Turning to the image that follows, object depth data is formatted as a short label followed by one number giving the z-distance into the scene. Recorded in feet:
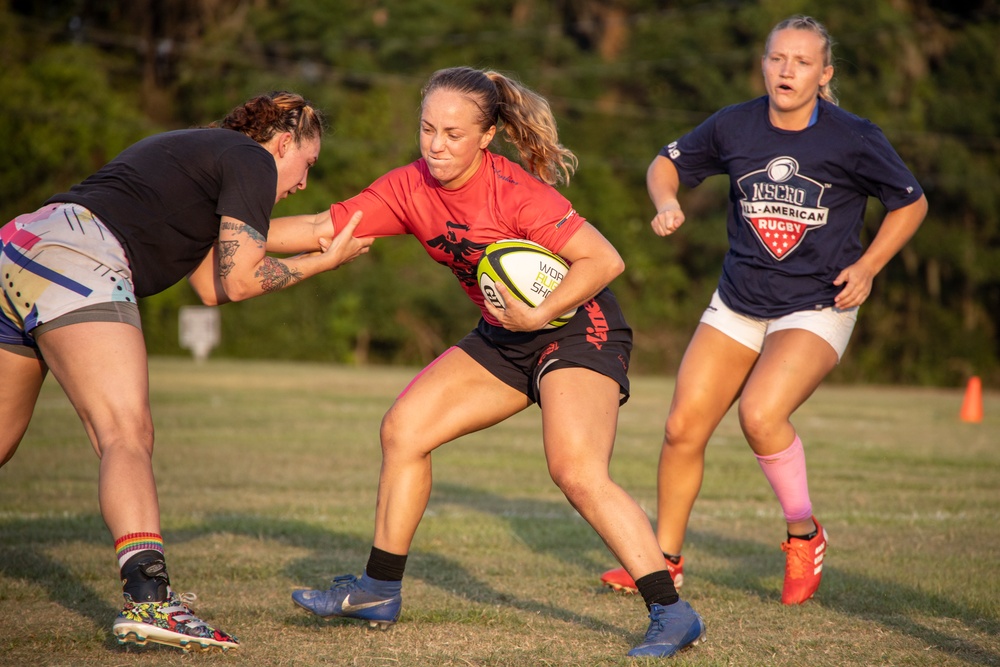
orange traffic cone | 103.50
